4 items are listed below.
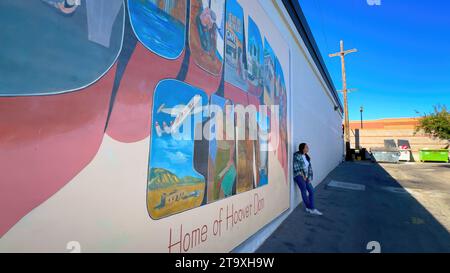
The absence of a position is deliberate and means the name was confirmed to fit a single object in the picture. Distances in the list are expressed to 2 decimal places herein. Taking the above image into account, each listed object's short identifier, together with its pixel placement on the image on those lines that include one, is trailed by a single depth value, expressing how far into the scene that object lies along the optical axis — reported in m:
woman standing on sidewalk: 5.53
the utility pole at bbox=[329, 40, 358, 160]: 22.94
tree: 17.23
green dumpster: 21.40
